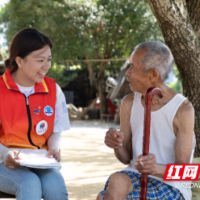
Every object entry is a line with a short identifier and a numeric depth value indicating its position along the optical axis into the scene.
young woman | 2.33
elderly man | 2.10
